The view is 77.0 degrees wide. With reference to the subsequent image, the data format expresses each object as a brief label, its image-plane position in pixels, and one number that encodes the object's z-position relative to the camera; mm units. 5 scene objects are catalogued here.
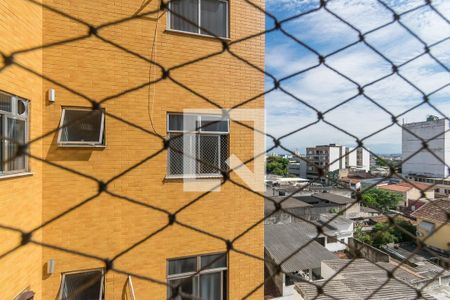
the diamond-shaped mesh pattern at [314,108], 500
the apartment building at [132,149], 2260
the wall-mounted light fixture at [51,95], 2316
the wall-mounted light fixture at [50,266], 2320
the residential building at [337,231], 10181
